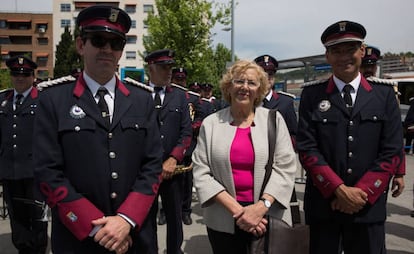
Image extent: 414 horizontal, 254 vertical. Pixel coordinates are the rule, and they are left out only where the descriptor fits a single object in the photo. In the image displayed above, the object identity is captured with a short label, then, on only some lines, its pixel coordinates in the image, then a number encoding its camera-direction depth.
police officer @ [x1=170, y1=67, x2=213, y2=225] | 5.77
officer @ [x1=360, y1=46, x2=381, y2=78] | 4.90
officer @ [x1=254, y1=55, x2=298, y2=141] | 4.90
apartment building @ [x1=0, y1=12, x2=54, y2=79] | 64.94
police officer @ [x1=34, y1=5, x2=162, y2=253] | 2.06
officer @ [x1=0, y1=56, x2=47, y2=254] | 4.15
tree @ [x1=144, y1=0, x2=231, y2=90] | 18.56
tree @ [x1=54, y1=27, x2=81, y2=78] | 50.77
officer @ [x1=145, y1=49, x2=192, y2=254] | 3.91
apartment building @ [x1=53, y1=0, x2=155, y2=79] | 66.25
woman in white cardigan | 2.51
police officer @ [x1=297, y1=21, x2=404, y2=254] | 2.70
